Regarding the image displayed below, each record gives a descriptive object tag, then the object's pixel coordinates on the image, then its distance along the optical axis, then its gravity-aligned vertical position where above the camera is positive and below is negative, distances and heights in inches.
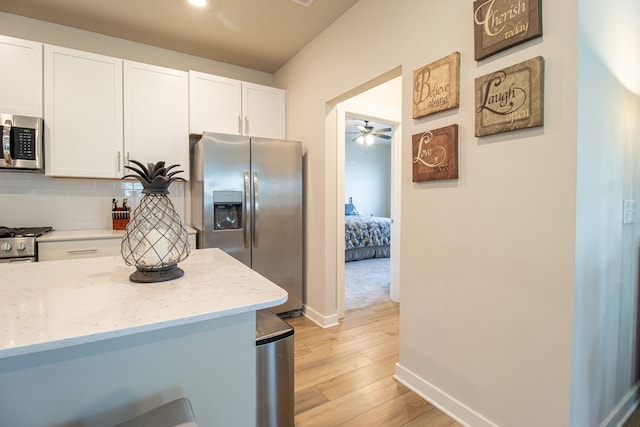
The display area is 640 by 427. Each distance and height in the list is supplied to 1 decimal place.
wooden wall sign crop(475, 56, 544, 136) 52.3 +20.0
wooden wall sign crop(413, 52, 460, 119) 65.2 +27.3
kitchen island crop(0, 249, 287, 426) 30.5 -15.6
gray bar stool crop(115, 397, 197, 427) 30.5 -21.2
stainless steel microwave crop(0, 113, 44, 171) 90.4 +19.7
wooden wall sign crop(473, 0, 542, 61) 52.8 +33.5
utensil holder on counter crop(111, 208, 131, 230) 113.4 -3.2
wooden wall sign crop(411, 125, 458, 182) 66.2 +12.4
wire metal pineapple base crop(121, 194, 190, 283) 43.3 -4.4
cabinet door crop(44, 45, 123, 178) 98.7 +31.2
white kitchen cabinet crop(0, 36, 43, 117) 93.4 +40.0
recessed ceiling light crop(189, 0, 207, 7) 93.8 +62.9
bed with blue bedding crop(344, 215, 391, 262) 223.1 -21.6
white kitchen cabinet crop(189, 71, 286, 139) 118.3 +40.9
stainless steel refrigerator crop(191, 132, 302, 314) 108.6 +2.3
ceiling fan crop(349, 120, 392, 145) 240.3 +59.5
